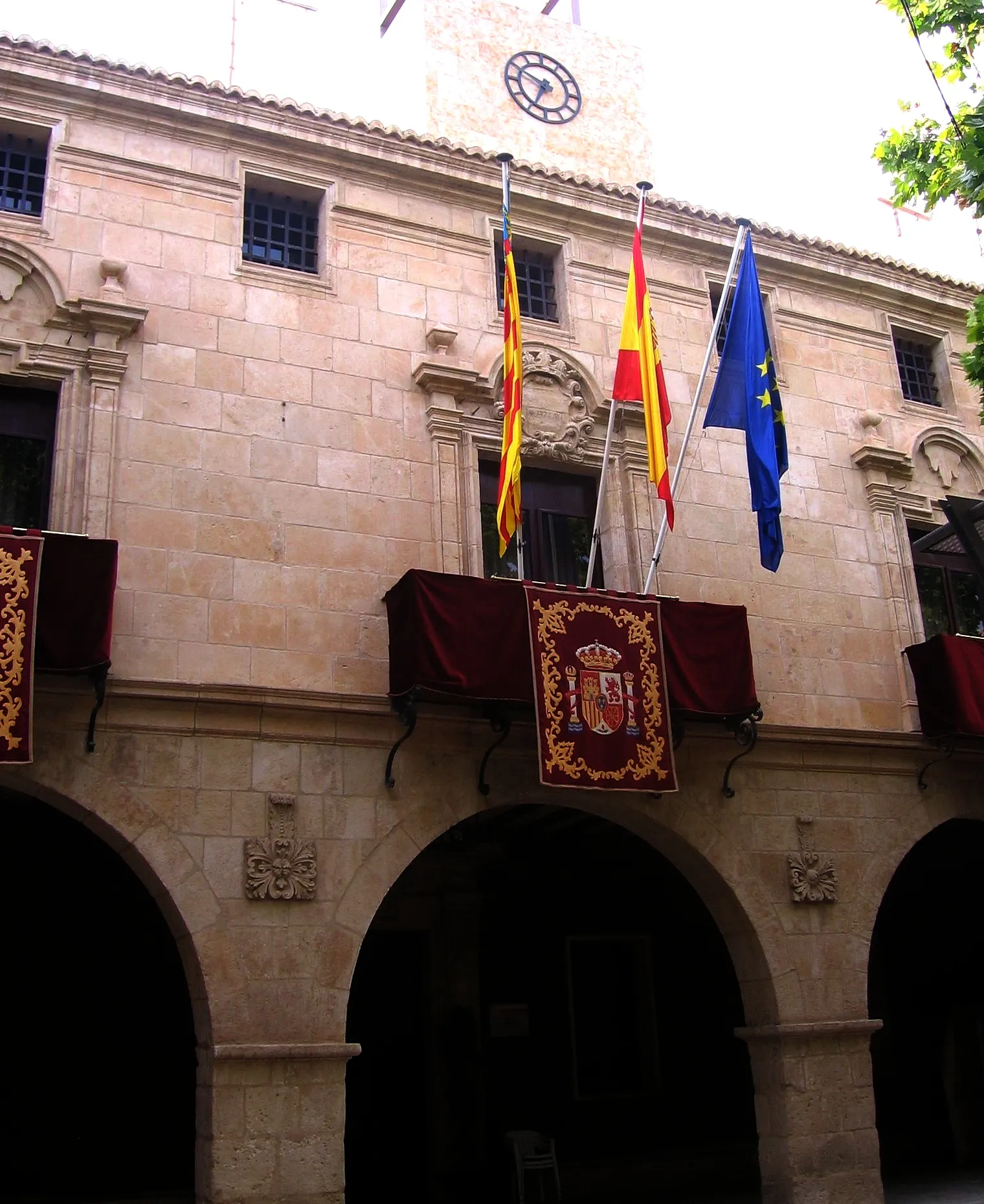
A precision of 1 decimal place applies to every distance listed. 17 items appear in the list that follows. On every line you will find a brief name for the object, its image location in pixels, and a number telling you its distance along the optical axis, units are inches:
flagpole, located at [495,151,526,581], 464.4
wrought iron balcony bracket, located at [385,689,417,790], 426.6
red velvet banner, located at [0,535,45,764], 368.5
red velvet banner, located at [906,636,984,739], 512.1
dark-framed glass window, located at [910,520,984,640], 585.9
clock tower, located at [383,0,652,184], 889.5
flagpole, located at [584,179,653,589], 489.7
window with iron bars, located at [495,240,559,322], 554.3
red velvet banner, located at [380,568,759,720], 424.8
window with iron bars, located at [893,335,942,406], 639.8
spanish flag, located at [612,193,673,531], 478.9
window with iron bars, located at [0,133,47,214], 466.9
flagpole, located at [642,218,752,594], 505.0
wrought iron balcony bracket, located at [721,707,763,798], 480.1
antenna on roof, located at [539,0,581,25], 995.9
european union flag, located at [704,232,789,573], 491.5
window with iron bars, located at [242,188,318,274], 504.1
